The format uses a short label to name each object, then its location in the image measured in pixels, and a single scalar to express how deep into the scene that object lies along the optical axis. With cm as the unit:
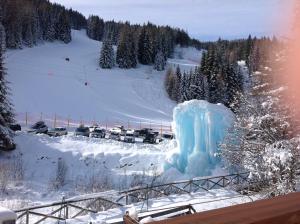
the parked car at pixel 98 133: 2990
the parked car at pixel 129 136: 2851
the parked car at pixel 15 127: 2499
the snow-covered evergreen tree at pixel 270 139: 1013
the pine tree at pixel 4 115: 2070
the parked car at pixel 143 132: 3146
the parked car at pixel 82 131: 3002
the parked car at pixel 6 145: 2077
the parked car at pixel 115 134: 2990
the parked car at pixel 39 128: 3016
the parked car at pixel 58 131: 2990
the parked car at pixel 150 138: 2965
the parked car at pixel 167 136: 3189
